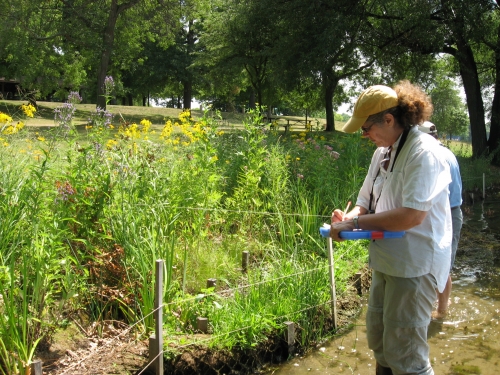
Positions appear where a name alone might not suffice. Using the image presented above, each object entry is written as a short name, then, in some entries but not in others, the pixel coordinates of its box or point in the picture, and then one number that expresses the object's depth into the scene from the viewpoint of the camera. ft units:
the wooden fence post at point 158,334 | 10.40
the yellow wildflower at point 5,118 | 16.70
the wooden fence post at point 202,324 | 12.88
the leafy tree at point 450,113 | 148.56
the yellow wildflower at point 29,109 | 17.42
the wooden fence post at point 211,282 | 14.17
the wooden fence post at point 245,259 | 16.33
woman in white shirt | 8.23
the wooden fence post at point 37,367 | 9.87
